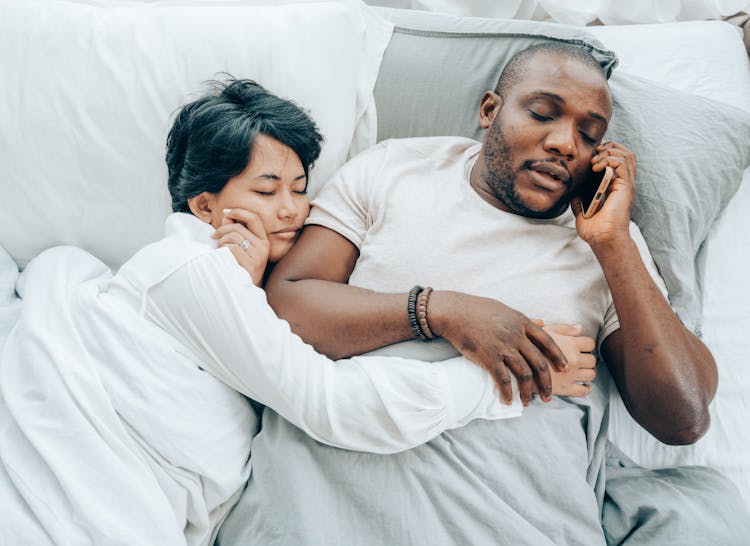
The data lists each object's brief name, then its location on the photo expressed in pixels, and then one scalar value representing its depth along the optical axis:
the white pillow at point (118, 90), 1.39
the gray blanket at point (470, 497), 1.01
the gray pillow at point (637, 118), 1.34
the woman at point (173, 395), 0.95
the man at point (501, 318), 1.04
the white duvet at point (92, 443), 0.93
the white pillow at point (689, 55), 1.55
